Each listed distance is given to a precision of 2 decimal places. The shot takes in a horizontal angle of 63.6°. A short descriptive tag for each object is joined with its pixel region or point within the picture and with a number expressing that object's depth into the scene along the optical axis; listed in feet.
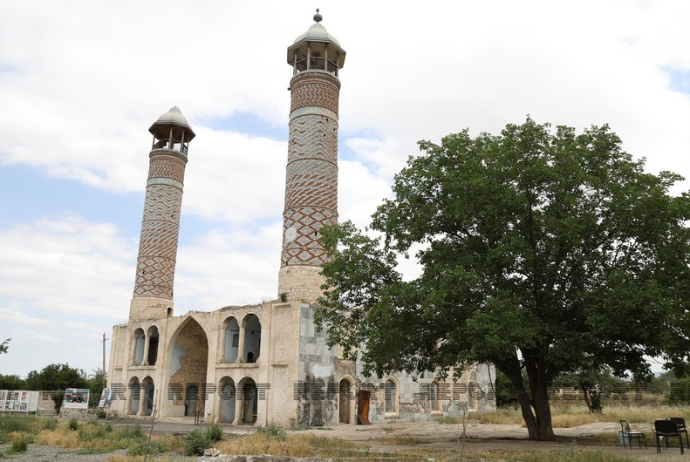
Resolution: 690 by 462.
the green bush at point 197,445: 37.28
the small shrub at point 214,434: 42.55
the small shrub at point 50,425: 53.73
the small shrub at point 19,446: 37.17
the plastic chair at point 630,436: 37.83
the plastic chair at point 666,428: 33.47
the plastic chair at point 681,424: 35.65
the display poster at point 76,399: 81.20
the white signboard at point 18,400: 78.18
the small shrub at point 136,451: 33.60
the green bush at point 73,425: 52.84
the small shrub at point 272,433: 43.78
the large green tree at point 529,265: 35.96
